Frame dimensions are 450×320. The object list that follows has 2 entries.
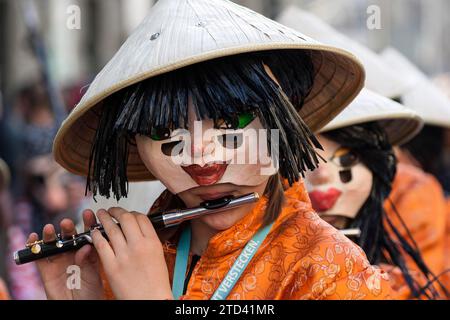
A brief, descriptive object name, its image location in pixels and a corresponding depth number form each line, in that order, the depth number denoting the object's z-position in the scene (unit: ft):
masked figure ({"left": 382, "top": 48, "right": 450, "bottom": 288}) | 18.80
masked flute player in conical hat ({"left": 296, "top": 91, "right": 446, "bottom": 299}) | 13.15
